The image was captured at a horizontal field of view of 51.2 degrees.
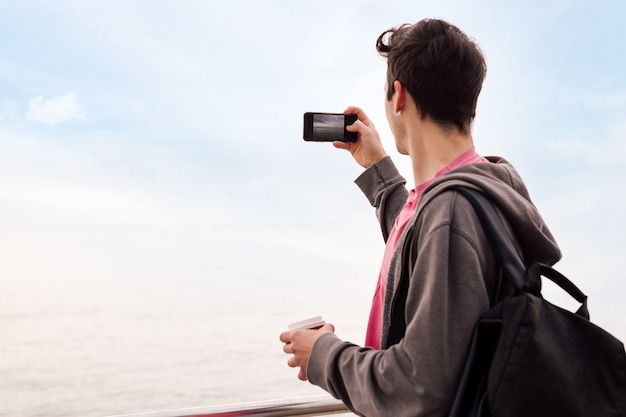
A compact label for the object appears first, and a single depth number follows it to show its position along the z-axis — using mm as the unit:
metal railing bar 1177
